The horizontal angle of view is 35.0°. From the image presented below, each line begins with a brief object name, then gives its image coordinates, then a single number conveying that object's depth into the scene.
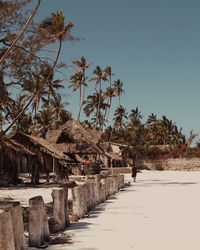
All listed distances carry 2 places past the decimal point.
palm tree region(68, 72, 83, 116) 47.75
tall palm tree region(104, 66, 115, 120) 53.23
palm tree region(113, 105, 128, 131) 65.75
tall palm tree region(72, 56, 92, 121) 46.25
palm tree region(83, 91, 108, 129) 52.19
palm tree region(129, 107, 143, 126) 67.06
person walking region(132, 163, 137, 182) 24.15
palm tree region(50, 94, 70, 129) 41.94
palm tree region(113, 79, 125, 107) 57.34
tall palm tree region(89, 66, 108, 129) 50.69
